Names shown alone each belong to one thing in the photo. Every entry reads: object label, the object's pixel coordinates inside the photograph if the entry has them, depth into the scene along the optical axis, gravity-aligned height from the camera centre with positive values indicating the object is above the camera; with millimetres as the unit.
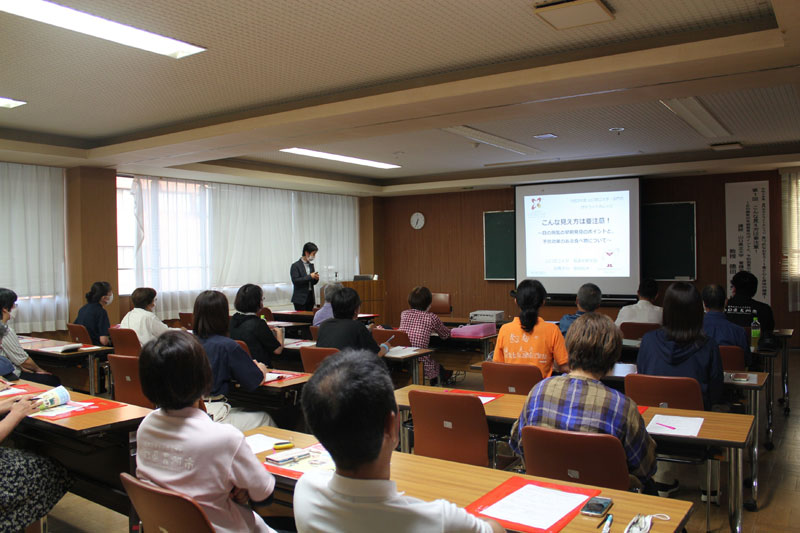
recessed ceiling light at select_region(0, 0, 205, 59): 3271 +1385
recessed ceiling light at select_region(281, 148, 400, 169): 7739 +1409
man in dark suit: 8695 -261
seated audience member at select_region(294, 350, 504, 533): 1197 -405
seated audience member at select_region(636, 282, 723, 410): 3305 -501
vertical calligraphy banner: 8750 +352
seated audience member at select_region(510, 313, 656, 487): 2104 -509
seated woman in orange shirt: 3914 -519
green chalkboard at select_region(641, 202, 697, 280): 9219 +212
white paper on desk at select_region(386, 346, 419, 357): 4789 -733
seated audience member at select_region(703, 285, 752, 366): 4281 -502
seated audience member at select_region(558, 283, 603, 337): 4371 -292
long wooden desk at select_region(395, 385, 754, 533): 2373 -713
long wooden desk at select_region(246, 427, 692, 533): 1638 -716
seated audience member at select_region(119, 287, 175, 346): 5633 -491
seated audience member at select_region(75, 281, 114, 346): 6176 -502
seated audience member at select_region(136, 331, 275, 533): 1754 -534
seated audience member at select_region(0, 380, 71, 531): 2508 -916
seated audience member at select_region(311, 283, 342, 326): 6023 -520
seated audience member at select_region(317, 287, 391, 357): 4262 -474
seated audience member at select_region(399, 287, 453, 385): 5402 -582
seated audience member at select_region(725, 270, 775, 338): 5199 -457
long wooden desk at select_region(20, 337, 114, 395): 5418 -815
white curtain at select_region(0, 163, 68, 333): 7062 +271
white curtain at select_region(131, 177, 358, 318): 8430 +405
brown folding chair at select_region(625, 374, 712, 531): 3082 -708
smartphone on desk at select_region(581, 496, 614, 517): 1656 -685
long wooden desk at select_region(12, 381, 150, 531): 2644 -895
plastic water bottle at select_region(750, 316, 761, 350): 4871 -655
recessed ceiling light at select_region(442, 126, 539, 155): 6632 +1385
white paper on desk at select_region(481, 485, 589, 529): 1641 -697
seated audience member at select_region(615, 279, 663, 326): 5741 -503
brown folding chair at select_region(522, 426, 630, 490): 2021 -681
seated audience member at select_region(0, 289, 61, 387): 4410 -578
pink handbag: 5641 -667
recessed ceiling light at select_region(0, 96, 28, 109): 5268 +1413
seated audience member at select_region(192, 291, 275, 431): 3281 -524
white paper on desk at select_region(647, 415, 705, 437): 2447 -701
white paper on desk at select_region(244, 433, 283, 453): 2318 -698
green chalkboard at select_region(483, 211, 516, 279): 10664 +233
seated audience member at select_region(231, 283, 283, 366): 4395 -473
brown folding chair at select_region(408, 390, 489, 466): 2801 -792
